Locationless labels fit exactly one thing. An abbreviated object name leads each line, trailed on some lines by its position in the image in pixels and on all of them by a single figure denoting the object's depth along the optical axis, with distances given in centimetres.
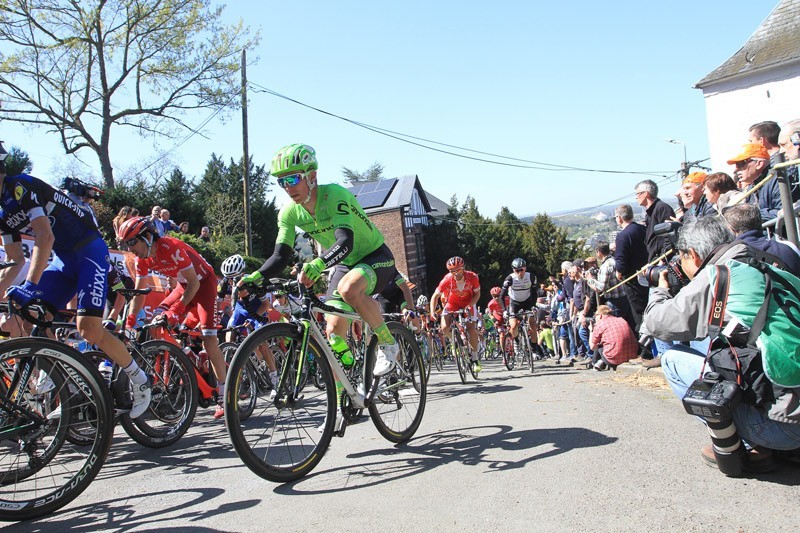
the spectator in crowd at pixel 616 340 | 660
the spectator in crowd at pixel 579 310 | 1278
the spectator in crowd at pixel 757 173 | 548
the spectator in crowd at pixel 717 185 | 597
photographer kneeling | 304
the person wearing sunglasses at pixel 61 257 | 426
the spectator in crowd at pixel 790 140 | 525
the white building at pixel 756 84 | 3275
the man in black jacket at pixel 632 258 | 822
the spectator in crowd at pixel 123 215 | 788
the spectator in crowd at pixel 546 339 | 1650
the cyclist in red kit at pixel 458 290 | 1148
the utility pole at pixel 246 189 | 2400
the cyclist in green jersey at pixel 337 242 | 460
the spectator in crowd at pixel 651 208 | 769
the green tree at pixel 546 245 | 6575
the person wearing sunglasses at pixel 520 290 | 1348
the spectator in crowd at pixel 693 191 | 706
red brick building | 5519
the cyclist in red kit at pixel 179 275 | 581
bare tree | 2719
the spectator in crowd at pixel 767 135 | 608
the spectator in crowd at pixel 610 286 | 962
